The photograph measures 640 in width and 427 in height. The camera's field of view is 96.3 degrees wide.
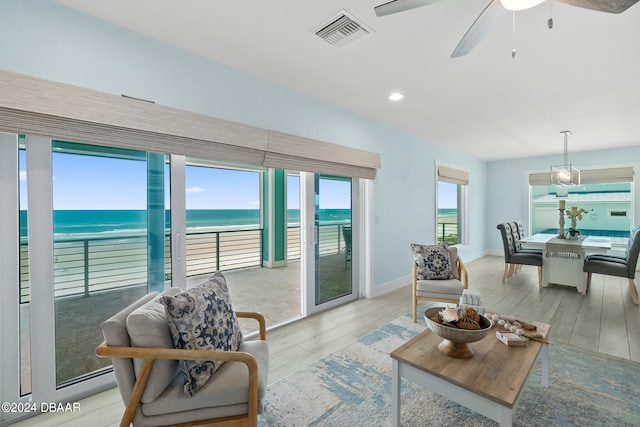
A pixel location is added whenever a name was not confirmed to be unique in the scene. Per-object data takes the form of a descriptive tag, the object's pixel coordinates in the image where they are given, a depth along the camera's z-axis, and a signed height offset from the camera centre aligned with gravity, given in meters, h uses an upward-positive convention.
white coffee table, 1.29 -0.82
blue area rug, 1.70 -1.23
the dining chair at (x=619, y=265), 3.67 -0.74
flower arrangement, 4.73 -0.16
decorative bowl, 1.50 -0.67
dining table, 4.10 -0.71
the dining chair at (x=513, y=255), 4.60 -0.74
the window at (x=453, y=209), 6.06 +0.03
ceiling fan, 1.24 +0.97
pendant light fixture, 4.57 +0.58
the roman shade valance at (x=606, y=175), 5.61 +0.71
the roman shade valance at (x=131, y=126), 1.61 +0.60
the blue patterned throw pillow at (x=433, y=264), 3.25 -0.61
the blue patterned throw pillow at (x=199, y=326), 1.35 -0.58
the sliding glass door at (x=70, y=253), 1.69 -0.29
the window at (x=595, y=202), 5.80 +0.18
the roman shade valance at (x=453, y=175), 5.46 +0.72
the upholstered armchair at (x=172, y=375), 1.27 -0.77
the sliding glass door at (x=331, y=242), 3.36 -0.40
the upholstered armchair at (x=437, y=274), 3.04 -0.73
